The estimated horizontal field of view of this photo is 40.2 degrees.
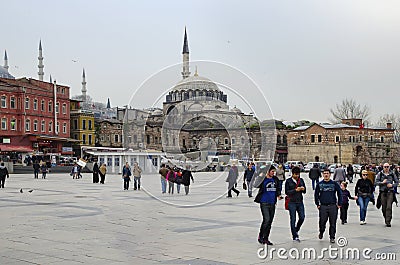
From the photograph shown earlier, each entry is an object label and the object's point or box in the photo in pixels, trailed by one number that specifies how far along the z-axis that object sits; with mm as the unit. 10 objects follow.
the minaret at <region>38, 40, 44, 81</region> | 101375
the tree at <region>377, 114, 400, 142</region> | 98262
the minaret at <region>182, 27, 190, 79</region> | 94062
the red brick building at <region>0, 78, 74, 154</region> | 66625
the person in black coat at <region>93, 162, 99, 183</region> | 34969
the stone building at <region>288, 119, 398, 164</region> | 89188
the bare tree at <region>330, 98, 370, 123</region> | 99125
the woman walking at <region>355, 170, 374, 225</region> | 13805
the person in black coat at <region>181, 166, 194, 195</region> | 23609
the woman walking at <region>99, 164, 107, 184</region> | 34656
